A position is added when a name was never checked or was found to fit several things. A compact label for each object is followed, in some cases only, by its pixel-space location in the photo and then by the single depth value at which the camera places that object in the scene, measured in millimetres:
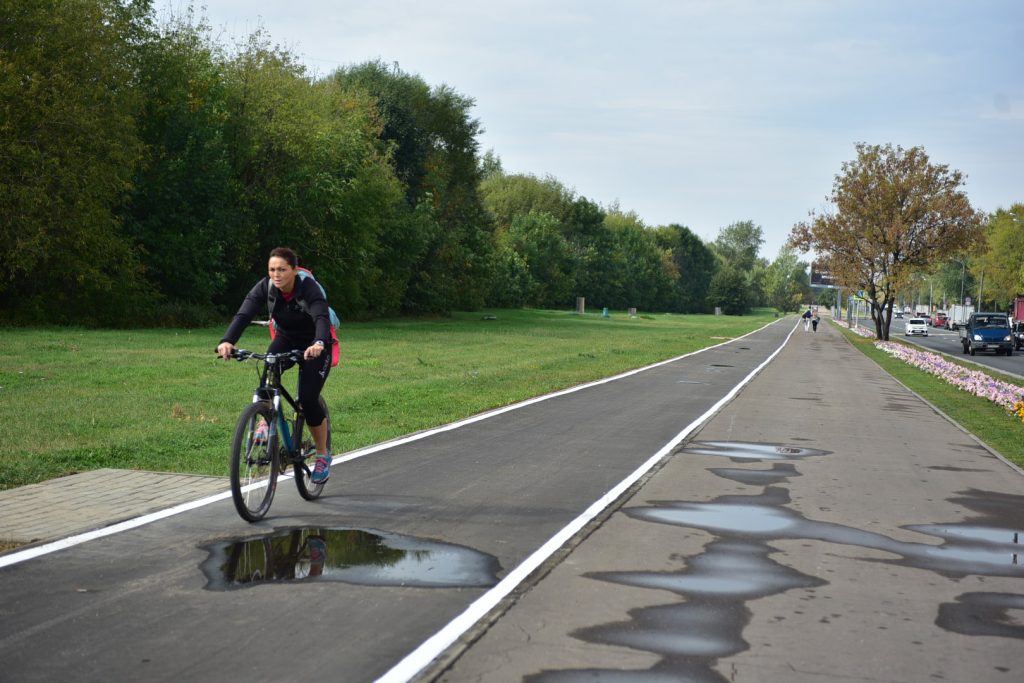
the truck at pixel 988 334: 44562
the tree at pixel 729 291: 155100
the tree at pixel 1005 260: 108500
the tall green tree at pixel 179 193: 37781
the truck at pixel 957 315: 94938
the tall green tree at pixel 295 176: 42656
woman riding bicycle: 7336
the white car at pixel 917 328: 74125
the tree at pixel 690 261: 168250
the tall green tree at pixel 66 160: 29844
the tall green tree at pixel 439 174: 57688
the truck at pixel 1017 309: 57594
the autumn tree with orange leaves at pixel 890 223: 49500
